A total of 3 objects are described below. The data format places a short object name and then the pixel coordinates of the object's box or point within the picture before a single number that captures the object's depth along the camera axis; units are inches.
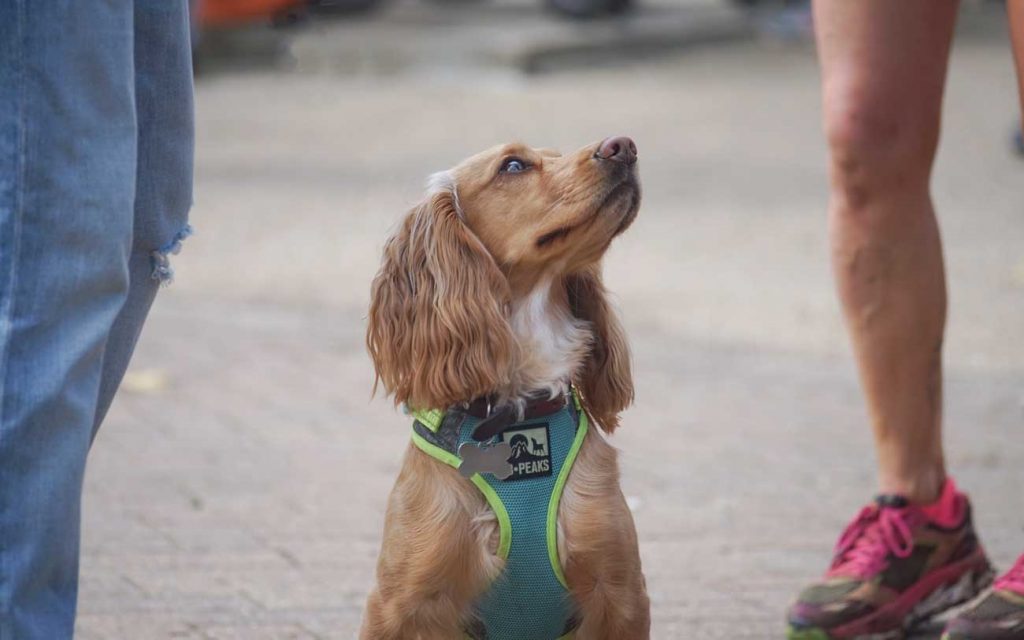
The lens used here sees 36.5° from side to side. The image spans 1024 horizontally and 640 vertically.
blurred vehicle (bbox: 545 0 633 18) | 703.1
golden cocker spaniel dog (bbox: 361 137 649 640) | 117.4
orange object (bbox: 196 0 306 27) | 640.4
